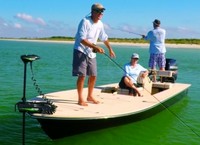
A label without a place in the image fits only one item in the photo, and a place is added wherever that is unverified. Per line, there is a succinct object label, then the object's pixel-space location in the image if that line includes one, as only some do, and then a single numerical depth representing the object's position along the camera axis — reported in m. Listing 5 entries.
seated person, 8.61
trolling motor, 5.83
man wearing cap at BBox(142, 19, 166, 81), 10.62
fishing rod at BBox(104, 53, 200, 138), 7.81
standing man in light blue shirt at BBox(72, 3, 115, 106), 6.62
